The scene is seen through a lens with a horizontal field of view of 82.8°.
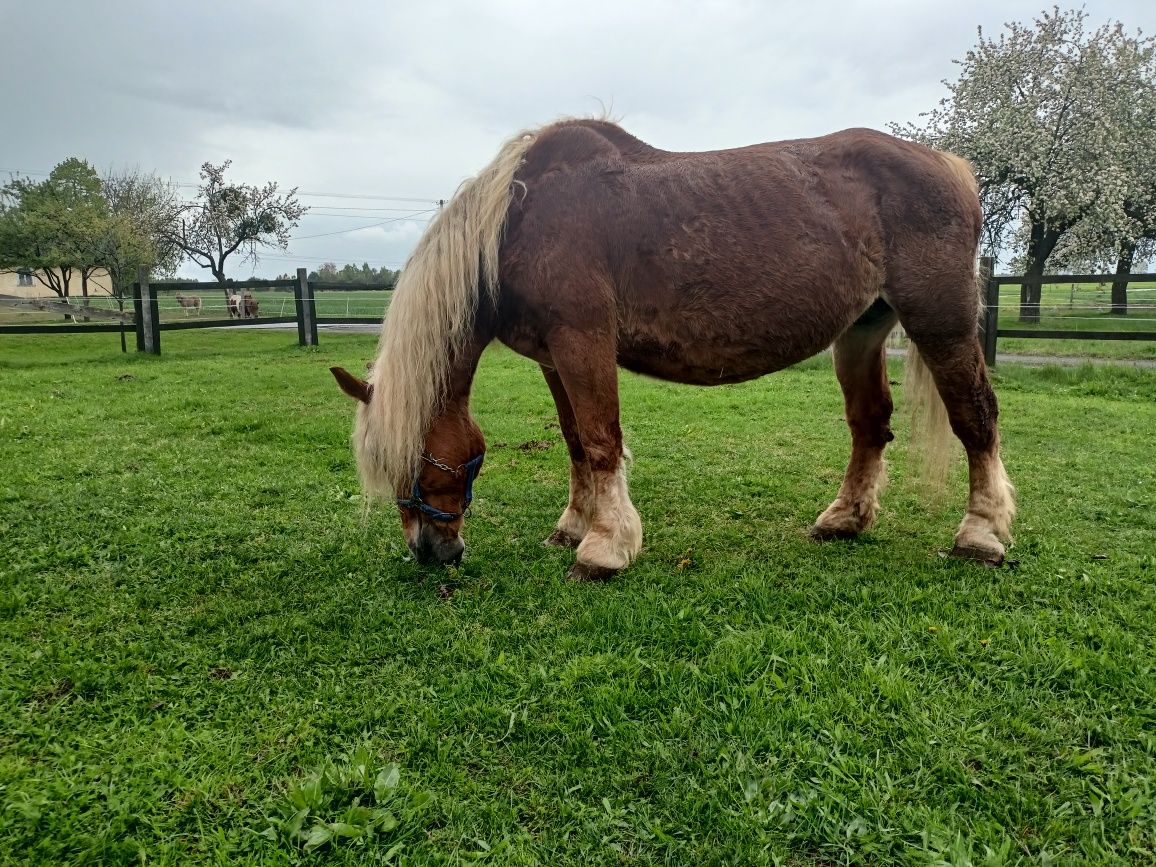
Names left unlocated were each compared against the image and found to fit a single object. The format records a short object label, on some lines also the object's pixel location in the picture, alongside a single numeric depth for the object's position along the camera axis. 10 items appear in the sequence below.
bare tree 32.81
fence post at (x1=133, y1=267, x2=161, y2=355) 12.81
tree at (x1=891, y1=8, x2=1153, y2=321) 17.95
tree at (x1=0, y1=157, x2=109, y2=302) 28.28
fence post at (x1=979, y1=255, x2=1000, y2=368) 10.76
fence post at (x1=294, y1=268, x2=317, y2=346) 14.80
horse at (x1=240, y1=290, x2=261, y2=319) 20.15
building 42.25
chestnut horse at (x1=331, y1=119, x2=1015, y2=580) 3.21
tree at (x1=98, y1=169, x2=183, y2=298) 28.75
